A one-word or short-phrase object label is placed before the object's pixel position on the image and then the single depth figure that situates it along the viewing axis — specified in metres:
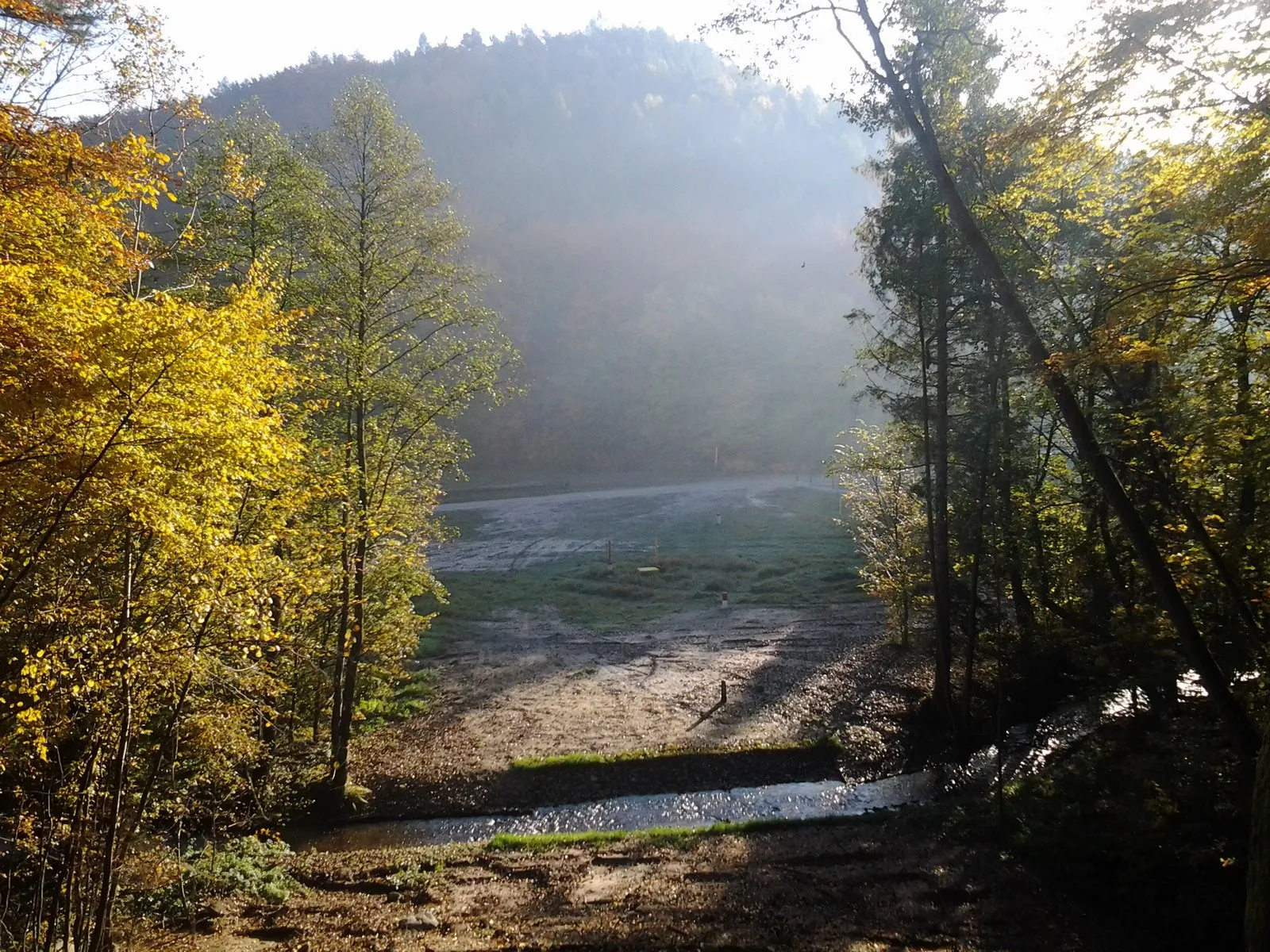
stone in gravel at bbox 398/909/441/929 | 7.13
